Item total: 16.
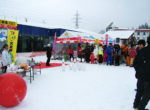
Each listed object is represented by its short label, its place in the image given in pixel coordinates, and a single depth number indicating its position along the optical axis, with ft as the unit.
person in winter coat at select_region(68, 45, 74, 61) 43.14
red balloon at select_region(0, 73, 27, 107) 10.68
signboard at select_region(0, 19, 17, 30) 24.59
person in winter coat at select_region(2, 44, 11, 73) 18.57
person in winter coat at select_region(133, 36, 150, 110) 9.53
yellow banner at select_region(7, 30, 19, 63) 24.40
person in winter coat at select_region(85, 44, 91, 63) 39.83
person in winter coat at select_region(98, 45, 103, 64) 37.86
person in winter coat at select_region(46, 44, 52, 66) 32.55
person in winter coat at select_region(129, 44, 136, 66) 33.30
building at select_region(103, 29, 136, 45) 96.53
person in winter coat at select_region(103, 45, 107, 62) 37.81
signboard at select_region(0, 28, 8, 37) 25.63
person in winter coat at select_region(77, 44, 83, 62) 42.72
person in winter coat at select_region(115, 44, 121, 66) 36.04
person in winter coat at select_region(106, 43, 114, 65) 35.72
